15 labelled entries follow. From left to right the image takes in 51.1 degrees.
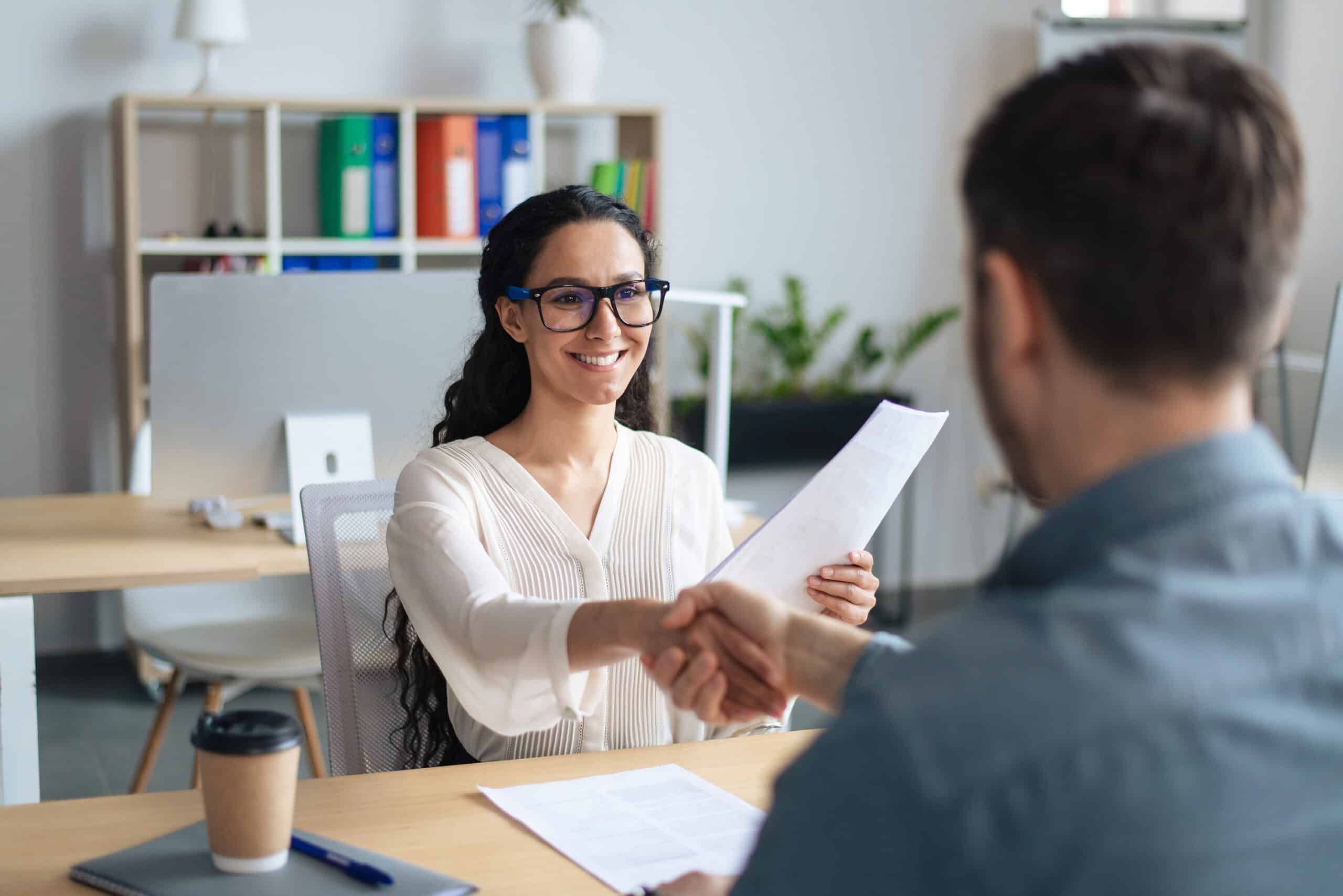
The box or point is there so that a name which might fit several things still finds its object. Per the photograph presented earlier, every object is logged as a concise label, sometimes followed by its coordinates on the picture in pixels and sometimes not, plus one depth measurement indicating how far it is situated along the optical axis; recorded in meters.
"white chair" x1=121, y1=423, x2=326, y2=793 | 2.77
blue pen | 1.12
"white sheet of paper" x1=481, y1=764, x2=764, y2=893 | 1.19
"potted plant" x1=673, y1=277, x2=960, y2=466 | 4.60
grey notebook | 1.10
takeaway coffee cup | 1.07
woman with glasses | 1.46
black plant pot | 4.57
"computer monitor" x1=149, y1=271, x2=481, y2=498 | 2.42
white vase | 4.21
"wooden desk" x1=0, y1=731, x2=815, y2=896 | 1.17
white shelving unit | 3.92
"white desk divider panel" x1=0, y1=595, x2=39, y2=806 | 2.14
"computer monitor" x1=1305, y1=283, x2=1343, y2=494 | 2.32
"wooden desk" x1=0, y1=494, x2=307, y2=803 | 2.15
